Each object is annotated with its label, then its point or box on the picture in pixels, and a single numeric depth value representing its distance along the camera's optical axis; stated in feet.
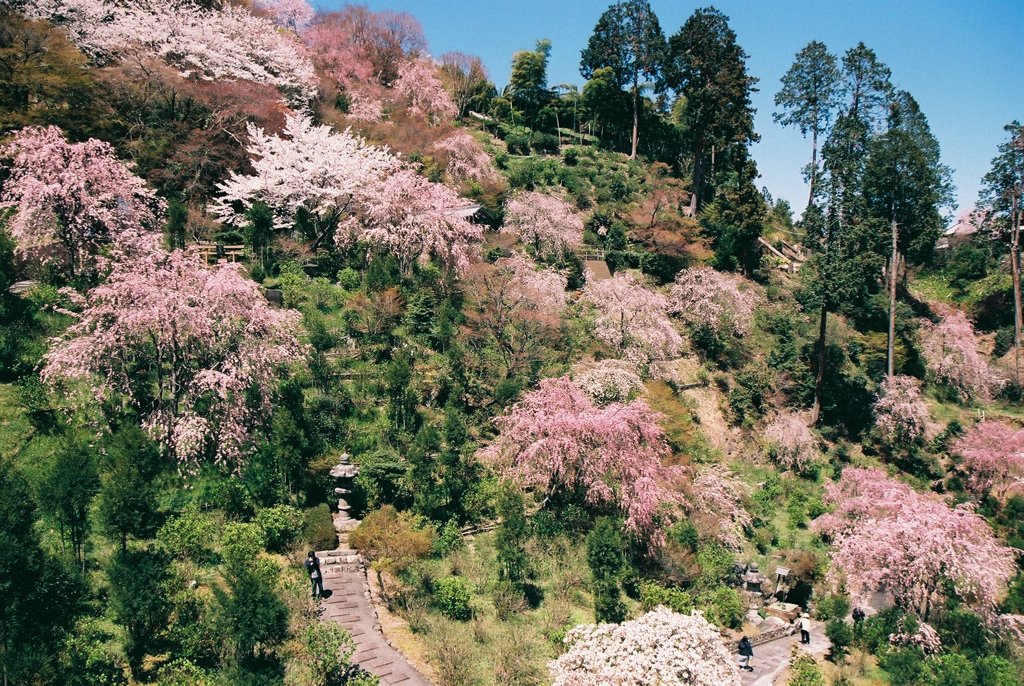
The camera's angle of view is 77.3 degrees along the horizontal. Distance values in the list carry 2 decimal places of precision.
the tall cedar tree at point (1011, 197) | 137.49
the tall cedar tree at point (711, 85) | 146.10
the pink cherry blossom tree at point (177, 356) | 64.95
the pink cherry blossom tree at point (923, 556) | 71.26
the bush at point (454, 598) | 58.85
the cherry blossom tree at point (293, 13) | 171.22
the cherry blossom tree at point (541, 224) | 127.54
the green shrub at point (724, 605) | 69.31
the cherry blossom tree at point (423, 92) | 165.34
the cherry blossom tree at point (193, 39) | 110.22
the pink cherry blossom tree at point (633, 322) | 107.86
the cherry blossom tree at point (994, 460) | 106.52
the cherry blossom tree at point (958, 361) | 130.41
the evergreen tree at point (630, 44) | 175.63
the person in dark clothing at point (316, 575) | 57.77
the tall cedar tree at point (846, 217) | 115.24
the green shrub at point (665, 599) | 64.81
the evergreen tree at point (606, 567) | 61.87
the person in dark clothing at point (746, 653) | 62.80
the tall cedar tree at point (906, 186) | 131.23
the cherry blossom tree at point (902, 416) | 116.16
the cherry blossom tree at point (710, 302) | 122.21
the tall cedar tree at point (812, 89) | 150.82
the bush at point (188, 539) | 56.08
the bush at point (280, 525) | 60.59
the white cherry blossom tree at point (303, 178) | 105.60
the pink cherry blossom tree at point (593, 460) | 73.36
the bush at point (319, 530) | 62.54
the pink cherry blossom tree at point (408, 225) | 103.24
